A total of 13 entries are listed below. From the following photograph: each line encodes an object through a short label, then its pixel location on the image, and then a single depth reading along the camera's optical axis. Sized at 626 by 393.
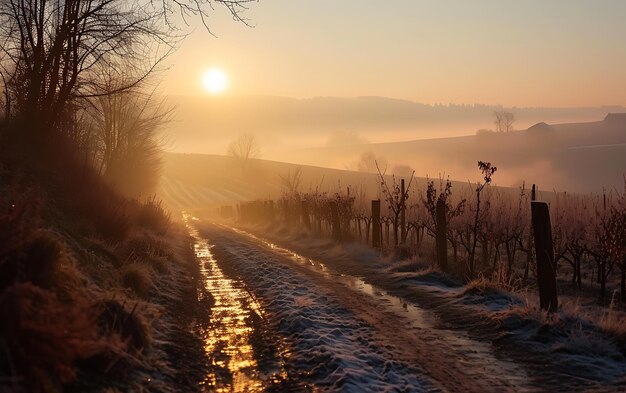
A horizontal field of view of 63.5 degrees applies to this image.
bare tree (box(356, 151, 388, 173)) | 147.38
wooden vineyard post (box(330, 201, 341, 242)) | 21.86
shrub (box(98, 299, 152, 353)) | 5.47
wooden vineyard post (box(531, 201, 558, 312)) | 8.21
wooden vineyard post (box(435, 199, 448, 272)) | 14.27
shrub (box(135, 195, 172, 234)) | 19.33
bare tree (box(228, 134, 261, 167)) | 120.96
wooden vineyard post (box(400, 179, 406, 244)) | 21.55
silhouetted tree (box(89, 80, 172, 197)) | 27.25
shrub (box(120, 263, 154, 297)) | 8.64
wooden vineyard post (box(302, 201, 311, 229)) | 29.23
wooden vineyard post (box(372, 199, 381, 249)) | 19.66
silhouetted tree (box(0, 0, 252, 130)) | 13.11
